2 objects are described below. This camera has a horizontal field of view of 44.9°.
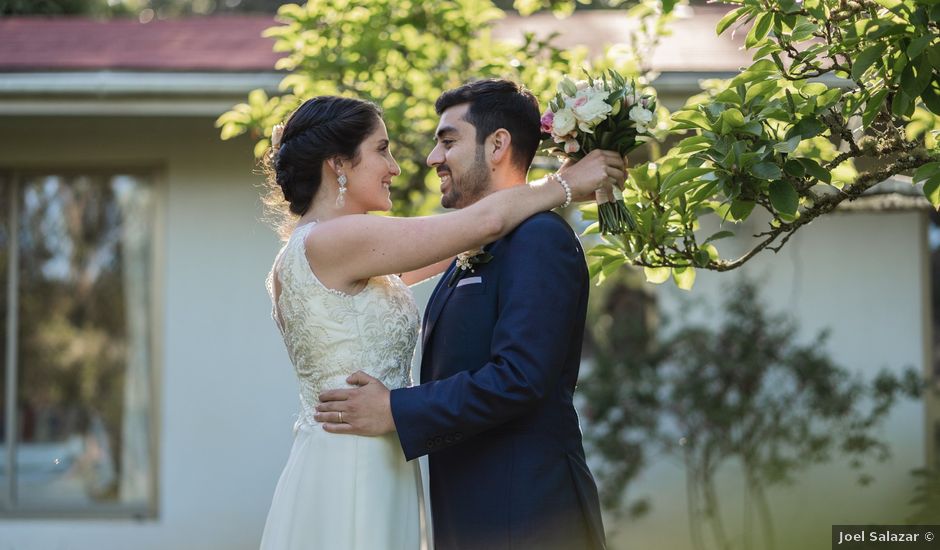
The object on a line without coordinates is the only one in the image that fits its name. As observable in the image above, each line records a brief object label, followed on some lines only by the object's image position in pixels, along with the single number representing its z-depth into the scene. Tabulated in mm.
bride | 3223
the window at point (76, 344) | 7617
